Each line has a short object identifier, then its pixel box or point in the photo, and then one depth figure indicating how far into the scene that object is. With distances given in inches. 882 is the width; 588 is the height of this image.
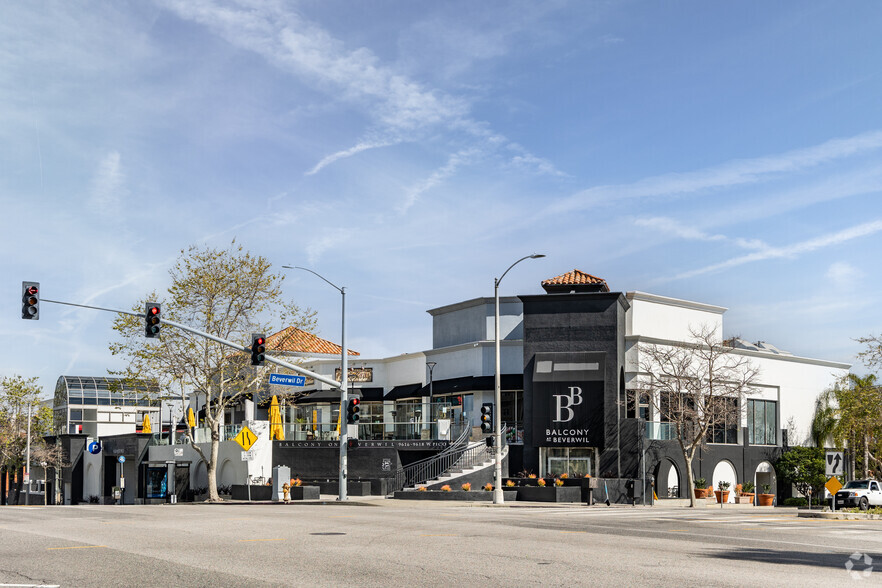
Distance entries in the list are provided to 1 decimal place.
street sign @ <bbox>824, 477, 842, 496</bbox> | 1141.7
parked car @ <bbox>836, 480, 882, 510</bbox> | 1617.9
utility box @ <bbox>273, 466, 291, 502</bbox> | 1688.0
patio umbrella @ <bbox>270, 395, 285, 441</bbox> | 2138.3
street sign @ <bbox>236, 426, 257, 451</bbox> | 1676.8
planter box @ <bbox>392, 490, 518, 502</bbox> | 1587.1
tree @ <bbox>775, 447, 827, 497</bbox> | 2234.3
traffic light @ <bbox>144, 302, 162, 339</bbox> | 1170.0
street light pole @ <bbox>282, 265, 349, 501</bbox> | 1563.4
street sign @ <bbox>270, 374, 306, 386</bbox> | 1491.1
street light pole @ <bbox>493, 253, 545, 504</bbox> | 1460.4
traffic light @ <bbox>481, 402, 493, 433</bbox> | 1445.6
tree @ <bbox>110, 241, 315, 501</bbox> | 1892.2
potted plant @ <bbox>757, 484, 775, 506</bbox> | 2112.5
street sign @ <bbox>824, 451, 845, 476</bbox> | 1141.7
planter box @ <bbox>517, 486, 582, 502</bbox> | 1614.2
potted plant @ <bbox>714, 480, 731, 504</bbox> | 2003.0
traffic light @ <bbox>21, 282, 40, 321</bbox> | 1111.6
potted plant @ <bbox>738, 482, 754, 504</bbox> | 2082.9
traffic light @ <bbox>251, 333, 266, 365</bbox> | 1279.5
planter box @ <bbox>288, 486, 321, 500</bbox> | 1681.8
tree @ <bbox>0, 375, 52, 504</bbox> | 2913.4
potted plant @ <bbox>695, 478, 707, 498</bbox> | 1979.6
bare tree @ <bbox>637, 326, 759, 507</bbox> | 1833.2
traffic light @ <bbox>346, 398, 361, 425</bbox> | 1537.9
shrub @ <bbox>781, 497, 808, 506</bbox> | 2151.6
